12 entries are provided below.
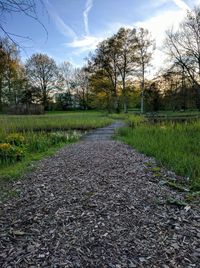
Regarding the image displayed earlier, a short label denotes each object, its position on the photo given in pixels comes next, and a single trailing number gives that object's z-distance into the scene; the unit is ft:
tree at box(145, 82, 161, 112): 88.48
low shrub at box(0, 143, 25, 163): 13.99
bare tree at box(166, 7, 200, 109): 61.11
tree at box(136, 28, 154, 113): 72.84
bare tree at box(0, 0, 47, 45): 6.19
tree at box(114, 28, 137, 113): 73.00
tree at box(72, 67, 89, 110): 122.52
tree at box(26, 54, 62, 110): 105.40
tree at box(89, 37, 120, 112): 74.69
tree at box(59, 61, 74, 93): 123.85
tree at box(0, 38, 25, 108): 90.22
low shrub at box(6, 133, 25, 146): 16.71
